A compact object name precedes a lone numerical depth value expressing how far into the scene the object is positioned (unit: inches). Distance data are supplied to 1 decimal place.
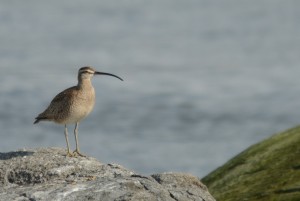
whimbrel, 773.9
